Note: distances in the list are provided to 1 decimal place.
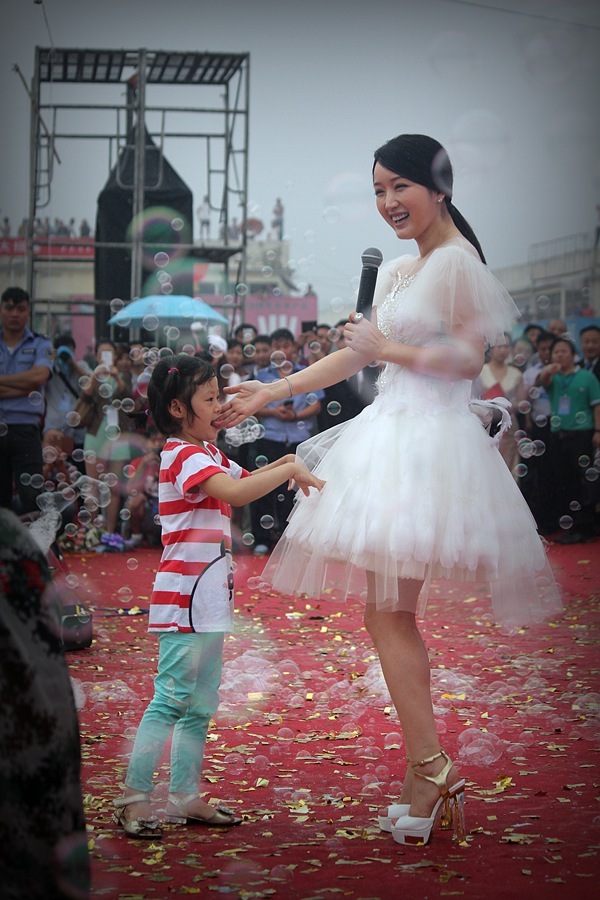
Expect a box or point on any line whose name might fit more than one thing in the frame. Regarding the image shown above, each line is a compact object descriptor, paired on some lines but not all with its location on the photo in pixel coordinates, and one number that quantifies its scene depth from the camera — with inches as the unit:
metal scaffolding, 460.4
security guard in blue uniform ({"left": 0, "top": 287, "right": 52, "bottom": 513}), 294.7
